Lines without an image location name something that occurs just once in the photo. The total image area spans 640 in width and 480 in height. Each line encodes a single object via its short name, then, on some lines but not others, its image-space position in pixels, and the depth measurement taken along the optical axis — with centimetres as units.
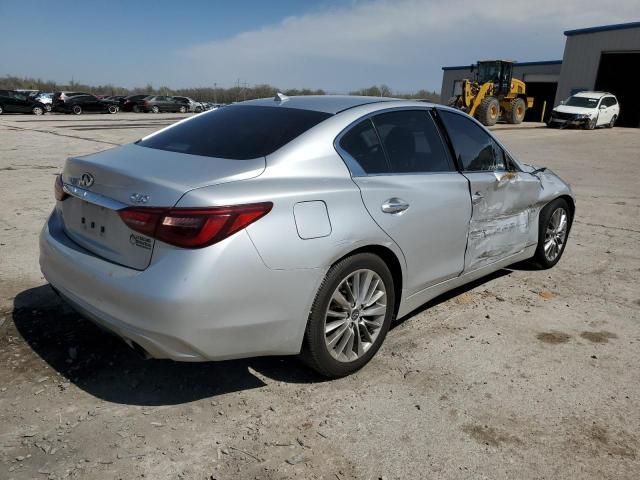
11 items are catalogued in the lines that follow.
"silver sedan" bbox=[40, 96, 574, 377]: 231
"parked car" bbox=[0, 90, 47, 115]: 3106
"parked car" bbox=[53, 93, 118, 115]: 3344
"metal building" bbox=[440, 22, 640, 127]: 3094
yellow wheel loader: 2519
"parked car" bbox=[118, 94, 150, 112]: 3962
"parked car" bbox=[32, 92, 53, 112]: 3231
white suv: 2672
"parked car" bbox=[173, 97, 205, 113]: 4205
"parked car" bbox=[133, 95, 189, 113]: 3909
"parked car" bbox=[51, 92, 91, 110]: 3319
